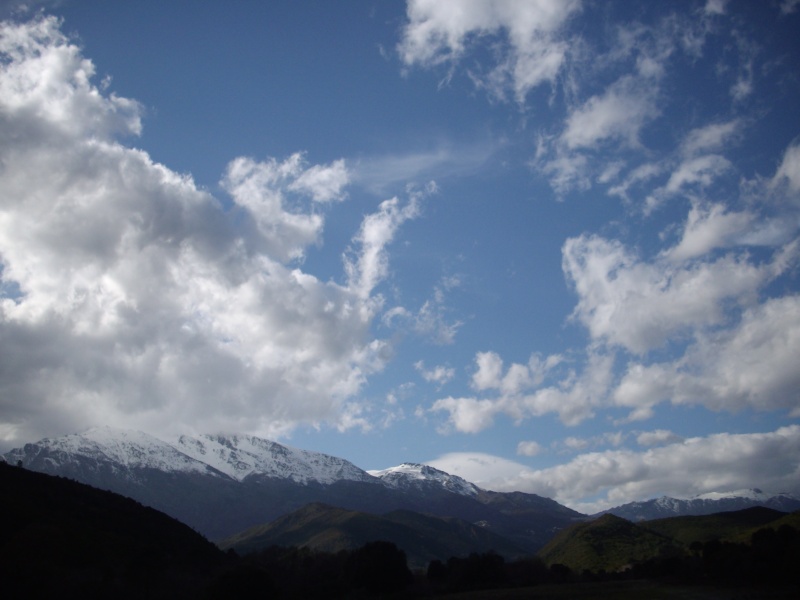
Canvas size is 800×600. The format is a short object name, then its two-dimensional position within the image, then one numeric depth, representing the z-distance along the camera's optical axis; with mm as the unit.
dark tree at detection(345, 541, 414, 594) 121125
